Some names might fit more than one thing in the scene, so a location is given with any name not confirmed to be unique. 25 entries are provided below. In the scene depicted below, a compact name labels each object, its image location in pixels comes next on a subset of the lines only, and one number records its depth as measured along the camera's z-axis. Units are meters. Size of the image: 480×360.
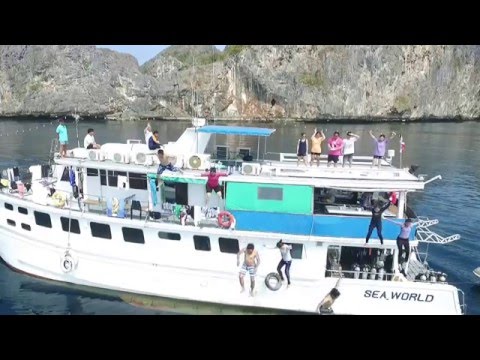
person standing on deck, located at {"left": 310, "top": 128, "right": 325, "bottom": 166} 14.87
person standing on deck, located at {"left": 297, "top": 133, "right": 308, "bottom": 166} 15.04
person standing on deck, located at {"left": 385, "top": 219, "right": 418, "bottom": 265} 12.38
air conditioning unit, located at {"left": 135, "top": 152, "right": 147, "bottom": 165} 14.55
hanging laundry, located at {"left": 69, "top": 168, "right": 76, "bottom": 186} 15.51
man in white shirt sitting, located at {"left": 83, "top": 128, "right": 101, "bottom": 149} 16.08
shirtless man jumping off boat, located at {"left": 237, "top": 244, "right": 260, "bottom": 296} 12.74
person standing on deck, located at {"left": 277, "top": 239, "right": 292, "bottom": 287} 12.66
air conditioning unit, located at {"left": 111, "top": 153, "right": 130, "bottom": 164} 14.76
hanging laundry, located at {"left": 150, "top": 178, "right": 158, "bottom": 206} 14.20
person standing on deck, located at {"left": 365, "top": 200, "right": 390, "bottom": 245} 12.50
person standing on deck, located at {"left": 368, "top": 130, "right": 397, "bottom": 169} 15.00
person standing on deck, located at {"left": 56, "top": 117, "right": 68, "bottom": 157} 15.58
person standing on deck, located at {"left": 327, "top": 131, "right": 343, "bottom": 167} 15.12
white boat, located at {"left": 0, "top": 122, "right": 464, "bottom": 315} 13.16
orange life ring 13.34
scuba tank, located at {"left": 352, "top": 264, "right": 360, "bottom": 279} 13.40
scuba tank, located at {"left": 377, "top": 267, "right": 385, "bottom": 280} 13.05
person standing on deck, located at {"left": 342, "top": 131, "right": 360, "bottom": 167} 14.95
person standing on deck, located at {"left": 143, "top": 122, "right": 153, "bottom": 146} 15.44
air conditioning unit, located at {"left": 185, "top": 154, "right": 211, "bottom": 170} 14.37
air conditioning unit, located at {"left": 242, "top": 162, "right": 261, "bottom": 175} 14.04
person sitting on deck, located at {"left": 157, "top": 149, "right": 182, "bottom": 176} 13.87
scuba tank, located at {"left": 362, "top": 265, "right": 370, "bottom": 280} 13.34
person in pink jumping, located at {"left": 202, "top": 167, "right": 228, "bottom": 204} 13.64
